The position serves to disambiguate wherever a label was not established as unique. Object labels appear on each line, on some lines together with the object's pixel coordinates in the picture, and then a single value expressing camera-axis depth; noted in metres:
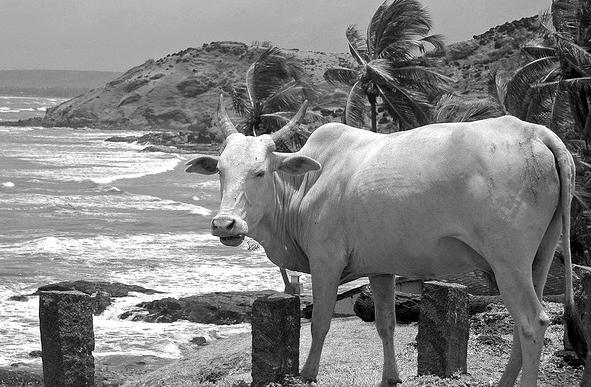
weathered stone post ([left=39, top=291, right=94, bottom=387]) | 8.65
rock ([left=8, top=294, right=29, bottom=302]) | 26.30
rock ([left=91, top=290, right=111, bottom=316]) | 25.28
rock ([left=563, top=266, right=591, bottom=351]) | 8.71
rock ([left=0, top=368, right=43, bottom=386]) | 16.84
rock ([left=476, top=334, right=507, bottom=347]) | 12.23
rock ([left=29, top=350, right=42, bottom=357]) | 19.83
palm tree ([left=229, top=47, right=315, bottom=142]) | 30.03
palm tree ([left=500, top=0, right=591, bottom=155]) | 27.77
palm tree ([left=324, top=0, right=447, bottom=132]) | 31.83
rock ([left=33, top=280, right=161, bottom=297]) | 27.53
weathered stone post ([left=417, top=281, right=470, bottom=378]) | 9.70
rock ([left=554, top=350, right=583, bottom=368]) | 10.46
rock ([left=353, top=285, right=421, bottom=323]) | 15.68
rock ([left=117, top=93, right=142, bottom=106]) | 140.50
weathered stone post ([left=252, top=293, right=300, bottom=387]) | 8.80
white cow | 7.77
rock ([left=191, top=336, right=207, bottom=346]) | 22.30
